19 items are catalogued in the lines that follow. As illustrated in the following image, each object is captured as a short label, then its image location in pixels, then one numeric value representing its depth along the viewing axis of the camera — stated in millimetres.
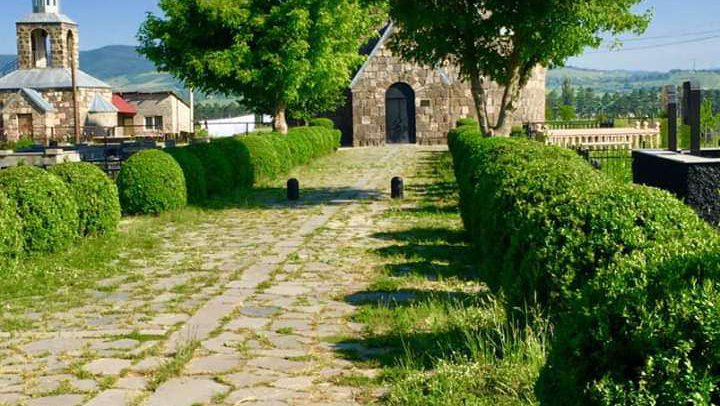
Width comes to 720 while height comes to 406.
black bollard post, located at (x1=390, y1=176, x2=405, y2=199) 18828
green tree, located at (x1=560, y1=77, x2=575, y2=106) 126156
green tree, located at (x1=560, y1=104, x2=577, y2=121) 52781
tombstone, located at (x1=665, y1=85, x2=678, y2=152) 14777
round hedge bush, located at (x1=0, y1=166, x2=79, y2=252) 11008
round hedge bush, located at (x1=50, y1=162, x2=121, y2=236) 12672
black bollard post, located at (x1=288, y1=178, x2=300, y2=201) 19172
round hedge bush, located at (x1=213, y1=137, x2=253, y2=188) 20984
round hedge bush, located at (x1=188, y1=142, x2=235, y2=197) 19203
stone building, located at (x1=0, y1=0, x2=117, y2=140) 58156
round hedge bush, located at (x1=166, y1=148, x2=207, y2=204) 17625
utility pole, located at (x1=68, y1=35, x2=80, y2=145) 49750
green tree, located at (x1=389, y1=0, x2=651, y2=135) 16562
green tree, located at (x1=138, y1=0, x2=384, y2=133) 26297
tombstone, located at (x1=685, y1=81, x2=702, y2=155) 13852
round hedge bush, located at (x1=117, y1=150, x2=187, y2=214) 15891
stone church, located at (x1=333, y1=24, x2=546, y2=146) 42531
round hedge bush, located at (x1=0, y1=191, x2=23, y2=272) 10148
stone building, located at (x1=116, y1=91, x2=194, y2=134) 71375
